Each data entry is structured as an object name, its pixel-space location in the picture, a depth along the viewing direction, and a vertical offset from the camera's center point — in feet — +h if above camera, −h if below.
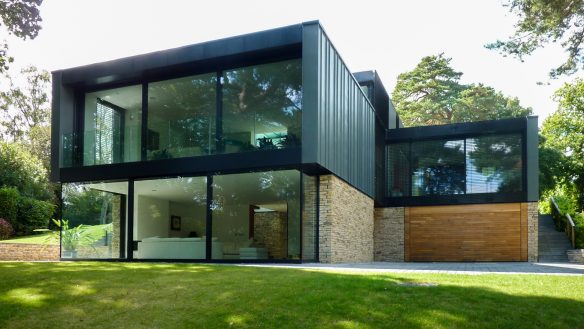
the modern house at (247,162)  43.04 +3.11
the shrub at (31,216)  80.18 -3.19
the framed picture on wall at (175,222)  47.71 -2.32
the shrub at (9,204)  77.61 -1.40
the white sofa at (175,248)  44.88 -4.50
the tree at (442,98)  122.82 +23.17
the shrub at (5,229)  73.92 -4.77
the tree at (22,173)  91.97 +3.62
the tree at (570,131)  106.83 +13.76
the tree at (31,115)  122.01 +17.97
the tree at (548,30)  43.28 +14.08
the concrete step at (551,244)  65.57 -5.76
